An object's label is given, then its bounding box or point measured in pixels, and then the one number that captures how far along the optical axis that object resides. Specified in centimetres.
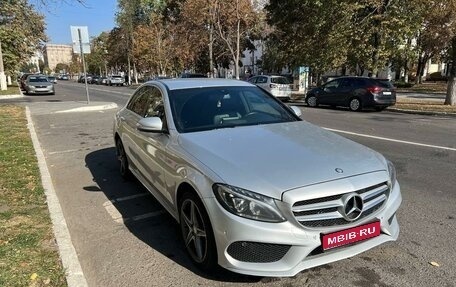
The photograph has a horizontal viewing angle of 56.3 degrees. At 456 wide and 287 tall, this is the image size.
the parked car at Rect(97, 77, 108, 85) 6934
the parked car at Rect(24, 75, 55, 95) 3297
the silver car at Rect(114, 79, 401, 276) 300
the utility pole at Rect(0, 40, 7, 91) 3384
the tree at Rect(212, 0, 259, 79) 3441
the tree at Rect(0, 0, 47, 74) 4065
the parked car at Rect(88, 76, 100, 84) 7594
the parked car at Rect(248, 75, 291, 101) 2553
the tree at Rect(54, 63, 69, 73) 16550
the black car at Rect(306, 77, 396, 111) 1853
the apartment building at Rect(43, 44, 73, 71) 17599
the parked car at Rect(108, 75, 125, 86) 6562
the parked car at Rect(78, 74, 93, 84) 8269
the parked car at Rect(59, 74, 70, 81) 11822
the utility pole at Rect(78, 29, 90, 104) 1927
